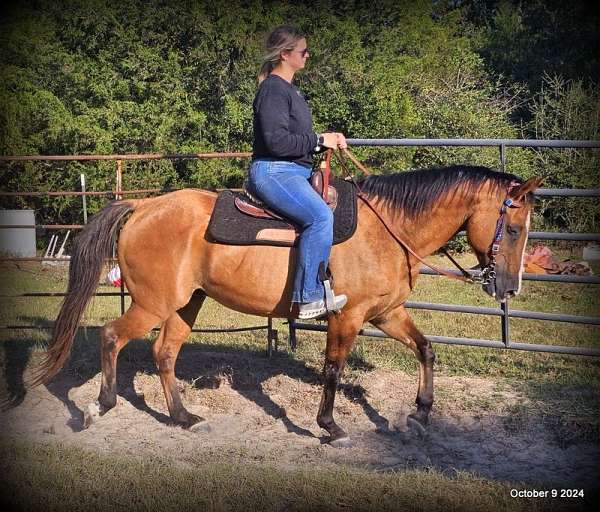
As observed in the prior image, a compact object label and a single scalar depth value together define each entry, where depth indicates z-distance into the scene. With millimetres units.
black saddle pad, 5078
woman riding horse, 4875
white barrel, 13941
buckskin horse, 5004
